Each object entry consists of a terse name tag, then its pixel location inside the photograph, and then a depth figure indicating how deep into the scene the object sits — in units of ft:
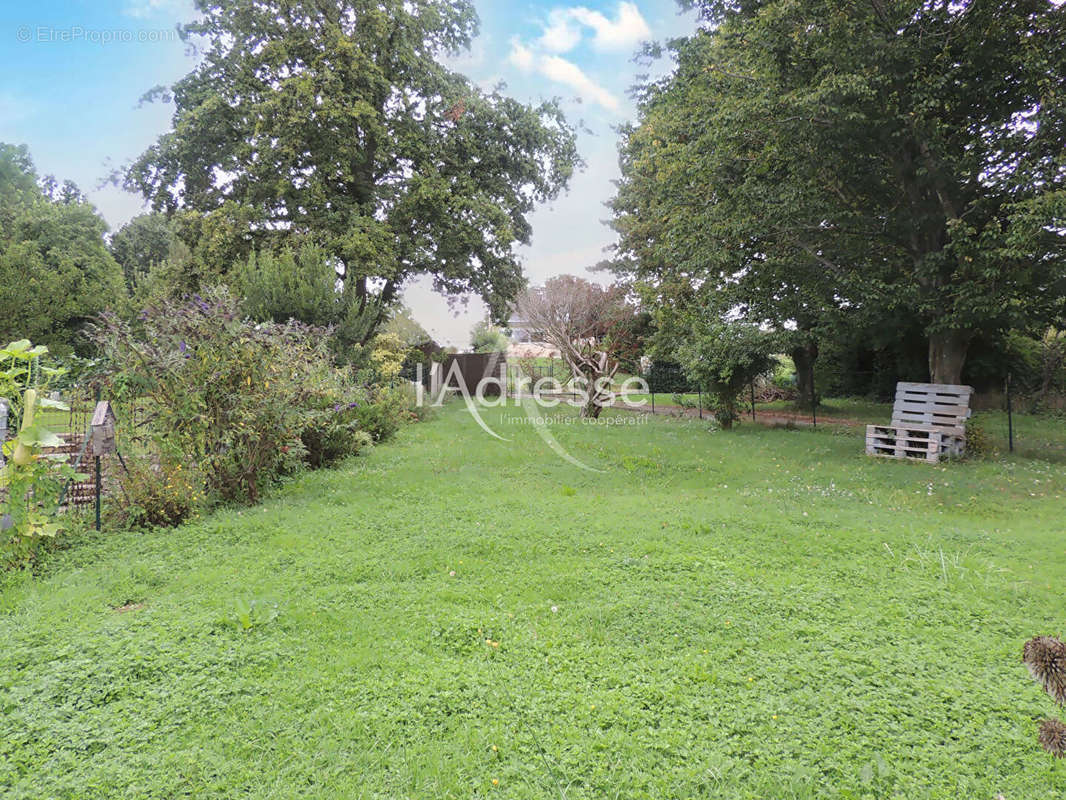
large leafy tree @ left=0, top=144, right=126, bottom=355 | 62.80
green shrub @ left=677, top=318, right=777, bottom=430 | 33.94
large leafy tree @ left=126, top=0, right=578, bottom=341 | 46.09
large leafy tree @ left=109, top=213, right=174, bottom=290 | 98.63
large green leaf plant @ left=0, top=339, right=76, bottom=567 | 11.60
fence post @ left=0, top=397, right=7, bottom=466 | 12.13
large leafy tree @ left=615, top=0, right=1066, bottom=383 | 21.53
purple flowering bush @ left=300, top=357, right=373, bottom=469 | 20.83
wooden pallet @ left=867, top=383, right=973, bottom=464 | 26.03
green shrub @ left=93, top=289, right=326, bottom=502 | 16.14
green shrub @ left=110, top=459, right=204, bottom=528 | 15.26
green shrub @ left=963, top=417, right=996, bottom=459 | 26.73
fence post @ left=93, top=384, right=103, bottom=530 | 14.56
